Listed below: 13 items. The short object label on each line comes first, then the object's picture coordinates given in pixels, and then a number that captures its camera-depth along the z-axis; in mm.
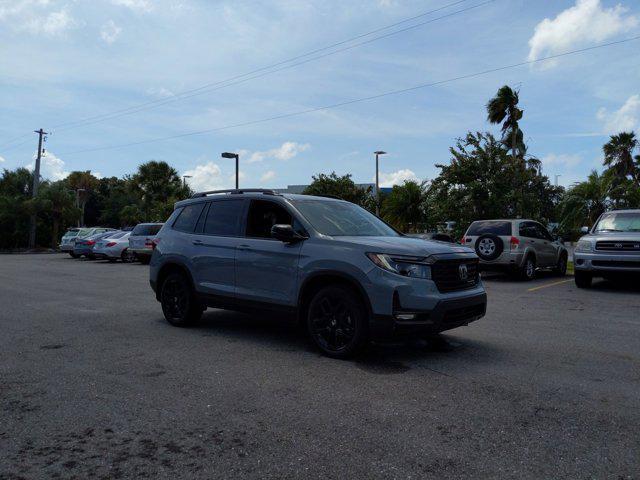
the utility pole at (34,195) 38031
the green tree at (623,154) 45062
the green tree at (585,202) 25609
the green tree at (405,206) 38062
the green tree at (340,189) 37625
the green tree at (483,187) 20391
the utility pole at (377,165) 39241
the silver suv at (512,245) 13953
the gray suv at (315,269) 5410
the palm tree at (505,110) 34562
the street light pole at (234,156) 27422
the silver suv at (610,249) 11570
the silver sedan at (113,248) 23656
